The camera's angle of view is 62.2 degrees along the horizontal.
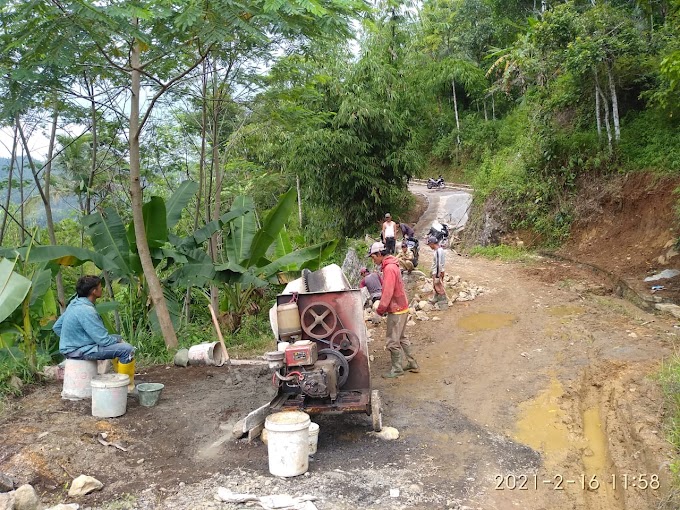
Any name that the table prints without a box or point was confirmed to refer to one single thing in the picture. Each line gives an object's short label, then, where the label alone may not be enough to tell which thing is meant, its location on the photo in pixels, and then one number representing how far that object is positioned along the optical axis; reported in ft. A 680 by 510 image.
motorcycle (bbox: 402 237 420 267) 44.50
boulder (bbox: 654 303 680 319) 31.73
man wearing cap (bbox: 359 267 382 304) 24.61
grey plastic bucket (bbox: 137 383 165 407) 19.72
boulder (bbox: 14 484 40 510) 12.27
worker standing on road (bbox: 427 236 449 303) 35.83
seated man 18.29
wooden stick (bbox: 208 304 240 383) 22.62
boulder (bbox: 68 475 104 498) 13.73
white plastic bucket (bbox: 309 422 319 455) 15.88
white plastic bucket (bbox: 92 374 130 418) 18.01
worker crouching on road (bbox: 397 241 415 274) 42.60
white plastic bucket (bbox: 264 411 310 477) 14.33
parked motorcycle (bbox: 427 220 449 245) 45.65
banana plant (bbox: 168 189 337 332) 28.63
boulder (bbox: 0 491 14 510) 11.90
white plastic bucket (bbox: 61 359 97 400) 18.97
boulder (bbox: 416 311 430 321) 34.07
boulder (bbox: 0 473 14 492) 13.25
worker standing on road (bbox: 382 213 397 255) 42.09
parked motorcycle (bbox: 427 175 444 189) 102.01
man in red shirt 22.33
